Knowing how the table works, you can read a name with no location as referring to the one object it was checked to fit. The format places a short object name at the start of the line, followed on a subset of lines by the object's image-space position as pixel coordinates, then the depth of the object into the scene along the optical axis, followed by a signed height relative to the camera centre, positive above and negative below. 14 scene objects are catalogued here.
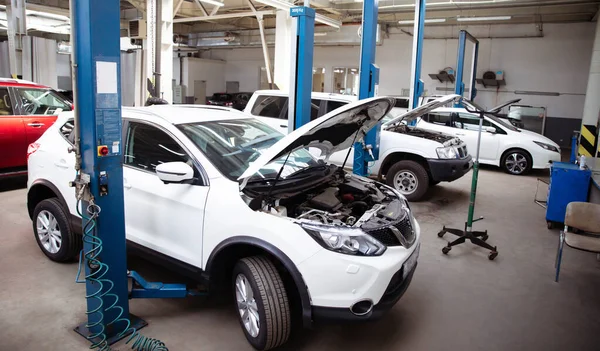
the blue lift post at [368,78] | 5.66 +0.30
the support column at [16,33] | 8.83 +1.03
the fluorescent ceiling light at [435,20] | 13.39 +2.54
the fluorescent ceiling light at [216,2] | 10.88 +2.28
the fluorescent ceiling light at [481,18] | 11.84 +2.39
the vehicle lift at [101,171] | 2.47 -0.49
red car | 6.34 -0.52
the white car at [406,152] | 6.48 -0.74
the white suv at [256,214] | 2.51 -0.78
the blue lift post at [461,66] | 11.23 +1.07
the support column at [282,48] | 11.56 +1.30
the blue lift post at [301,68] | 4.76 +0.32
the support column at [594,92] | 10.68 +0.47
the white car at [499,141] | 9.34 -0.72
